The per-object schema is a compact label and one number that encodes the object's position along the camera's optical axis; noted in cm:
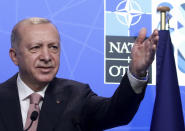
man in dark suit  363
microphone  366
